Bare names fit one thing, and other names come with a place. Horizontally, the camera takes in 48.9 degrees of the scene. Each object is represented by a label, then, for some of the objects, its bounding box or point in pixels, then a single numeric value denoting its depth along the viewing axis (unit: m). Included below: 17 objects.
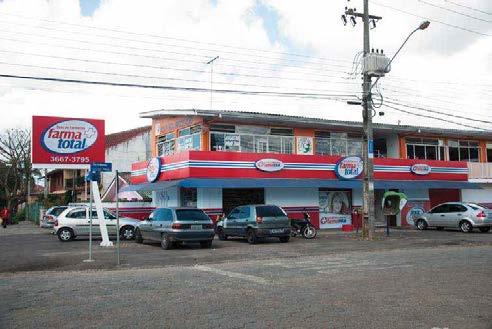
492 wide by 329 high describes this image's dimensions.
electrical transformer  23.08
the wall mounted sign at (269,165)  28.11
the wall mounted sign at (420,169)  33.50
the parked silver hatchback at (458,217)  26.38
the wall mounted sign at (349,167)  30.78
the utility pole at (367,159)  22.91
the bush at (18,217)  53.36
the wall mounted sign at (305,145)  31.31
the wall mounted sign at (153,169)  28.80
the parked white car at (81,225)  23.83
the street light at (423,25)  20.02
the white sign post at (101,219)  20.64
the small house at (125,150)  48.22
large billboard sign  19.25
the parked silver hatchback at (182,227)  18.80
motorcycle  23.58
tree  54.75
